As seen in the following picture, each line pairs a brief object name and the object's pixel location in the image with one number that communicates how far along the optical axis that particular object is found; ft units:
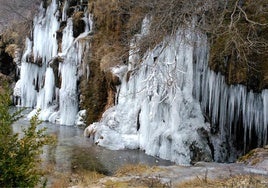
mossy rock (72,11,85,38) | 68.08
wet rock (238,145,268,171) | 25.30
